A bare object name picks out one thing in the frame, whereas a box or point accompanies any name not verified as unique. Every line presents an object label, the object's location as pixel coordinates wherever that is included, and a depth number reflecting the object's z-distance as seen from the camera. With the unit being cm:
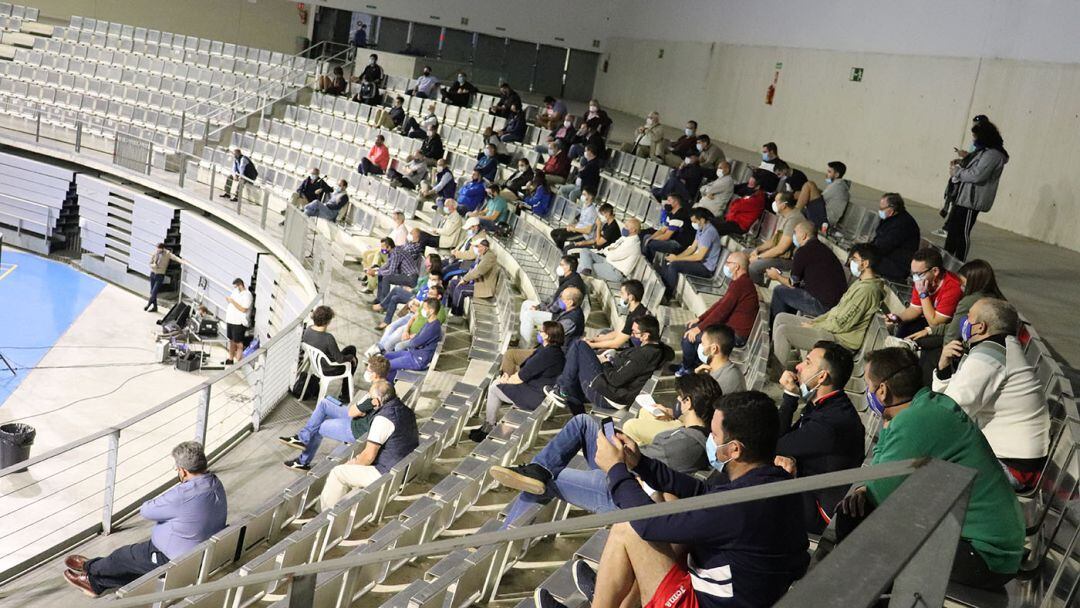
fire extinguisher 1910
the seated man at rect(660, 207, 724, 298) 966
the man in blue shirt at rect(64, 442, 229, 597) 591
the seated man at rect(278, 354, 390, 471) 724
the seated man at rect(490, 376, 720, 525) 459
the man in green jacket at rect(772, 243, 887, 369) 672
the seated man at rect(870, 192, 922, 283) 784
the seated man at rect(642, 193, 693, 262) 1059
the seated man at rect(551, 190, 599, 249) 1234
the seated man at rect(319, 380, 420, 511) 649
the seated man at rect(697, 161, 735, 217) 1125
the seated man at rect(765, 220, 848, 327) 752
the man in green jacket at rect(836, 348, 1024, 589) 319
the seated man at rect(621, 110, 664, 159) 1612
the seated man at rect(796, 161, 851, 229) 1004
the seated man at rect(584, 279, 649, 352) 762
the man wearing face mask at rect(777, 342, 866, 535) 430
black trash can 937
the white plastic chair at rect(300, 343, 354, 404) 881
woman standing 897
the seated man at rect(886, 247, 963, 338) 610
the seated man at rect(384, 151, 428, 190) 1741
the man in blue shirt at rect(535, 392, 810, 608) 303
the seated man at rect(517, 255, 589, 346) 926
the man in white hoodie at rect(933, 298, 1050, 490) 423
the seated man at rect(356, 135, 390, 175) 1828
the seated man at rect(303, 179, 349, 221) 1669
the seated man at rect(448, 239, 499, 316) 1166
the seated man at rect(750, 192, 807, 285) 884
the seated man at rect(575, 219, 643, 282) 1063
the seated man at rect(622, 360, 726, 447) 473
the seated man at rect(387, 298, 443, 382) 960
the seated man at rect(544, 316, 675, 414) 673
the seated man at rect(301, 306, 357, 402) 895
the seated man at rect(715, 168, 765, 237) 1066
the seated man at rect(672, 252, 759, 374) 750
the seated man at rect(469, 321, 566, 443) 749
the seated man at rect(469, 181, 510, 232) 1437
